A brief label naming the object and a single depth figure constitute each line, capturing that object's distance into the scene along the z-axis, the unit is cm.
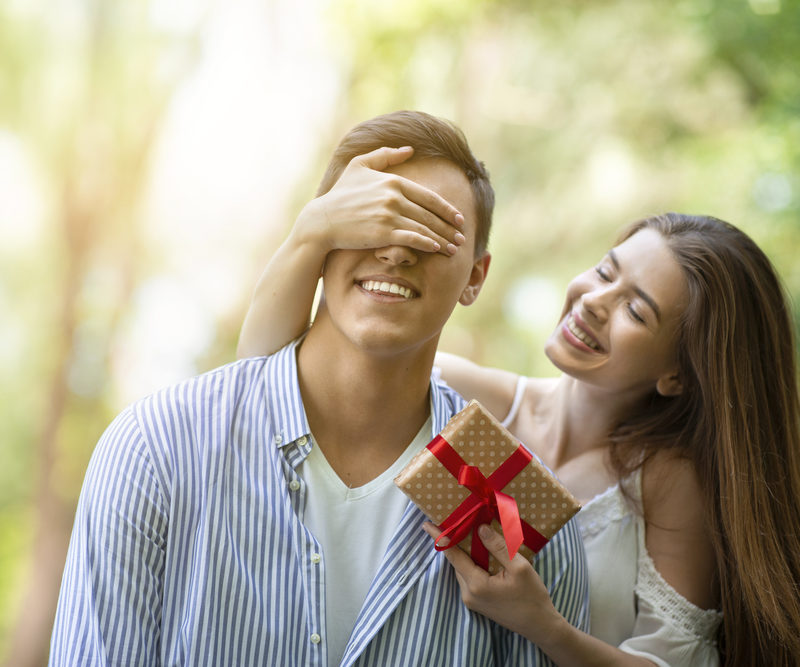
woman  218
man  163
